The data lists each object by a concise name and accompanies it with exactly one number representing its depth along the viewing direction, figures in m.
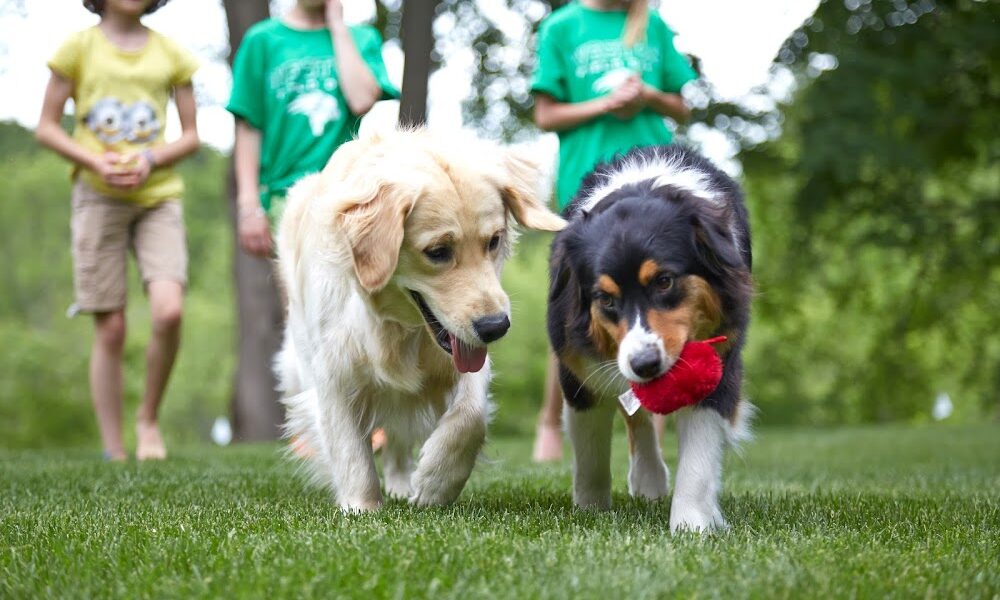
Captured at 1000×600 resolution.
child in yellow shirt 6.70
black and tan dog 3.60
